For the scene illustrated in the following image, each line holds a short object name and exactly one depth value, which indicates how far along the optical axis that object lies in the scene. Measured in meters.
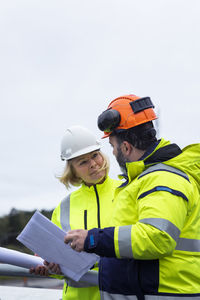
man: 1.76
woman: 2.94
